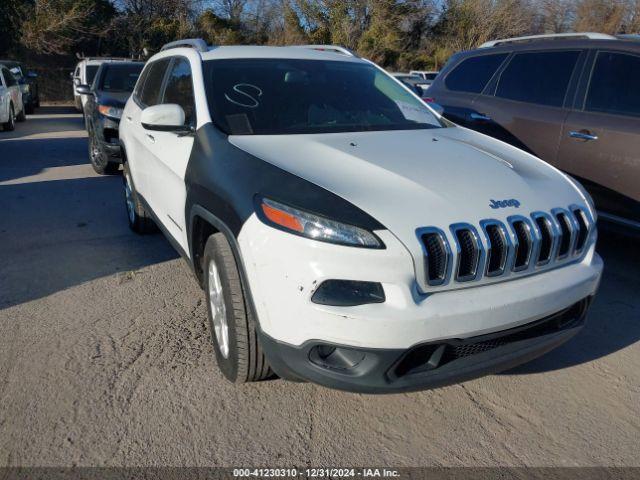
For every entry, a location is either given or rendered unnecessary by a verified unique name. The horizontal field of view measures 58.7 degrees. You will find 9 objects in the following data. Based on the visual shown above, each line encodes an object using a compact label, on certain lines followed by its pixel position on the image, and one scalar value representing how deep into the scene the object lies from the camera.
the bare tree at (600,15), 30.38
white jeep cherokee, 2.25
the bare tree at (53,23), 21.17
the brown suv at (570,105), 4.29
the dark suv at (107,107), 7.55
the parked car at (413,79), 18.13
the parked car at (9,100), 12.75
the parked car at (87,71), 15.18
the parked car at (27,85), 16.14
